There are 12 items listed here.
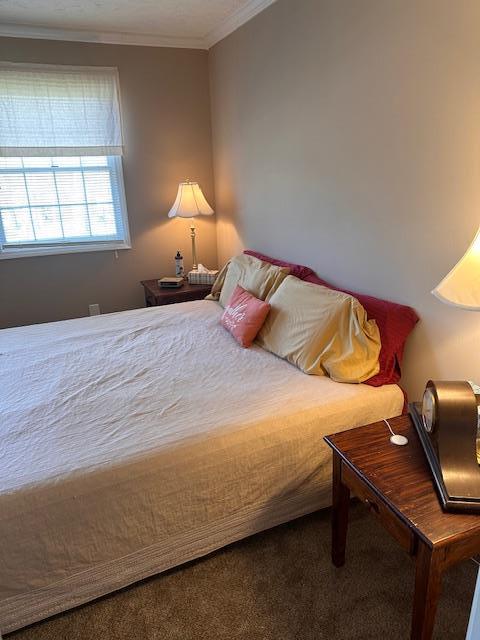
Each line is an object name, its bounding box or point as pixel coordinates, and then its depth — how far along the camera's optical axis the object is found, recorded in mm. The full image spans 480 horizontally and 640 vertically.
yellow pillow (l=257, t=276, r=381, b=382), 1956
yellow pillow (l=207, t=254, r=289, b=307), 2625
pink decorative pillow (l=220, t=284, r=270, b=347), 2393
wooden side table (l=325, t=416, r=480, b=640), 1126
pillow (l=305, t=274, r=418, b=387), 1913
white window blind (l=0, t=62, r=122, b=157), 3191
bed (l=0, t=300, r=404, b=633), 1418
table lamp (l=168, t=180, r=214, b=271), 3576
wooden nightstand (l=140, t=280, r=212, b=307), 3421
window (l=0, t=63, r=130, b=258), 3236
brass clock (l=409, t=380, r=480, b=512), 1189
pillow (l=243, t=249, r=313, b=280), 2633
